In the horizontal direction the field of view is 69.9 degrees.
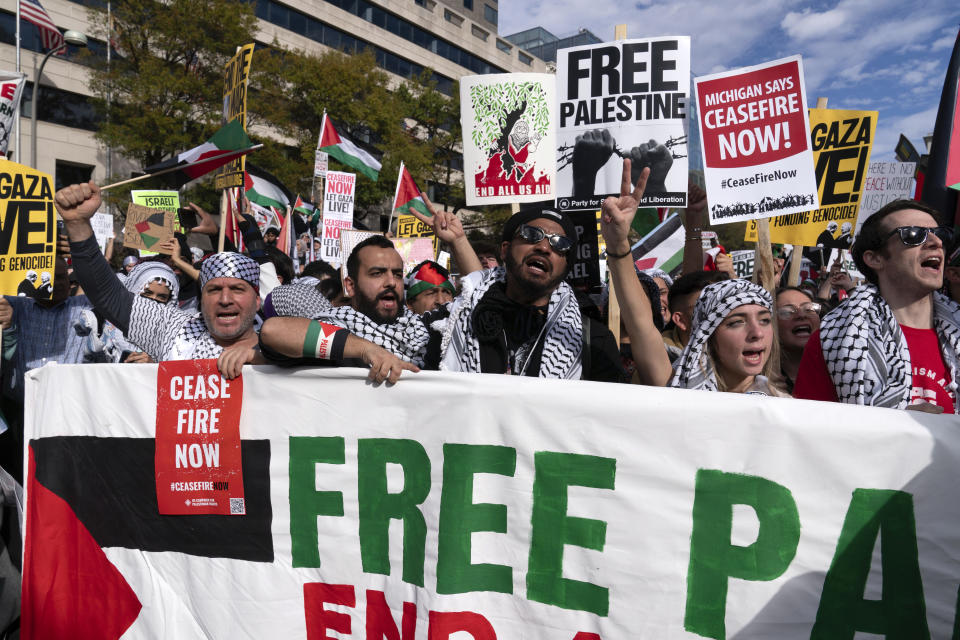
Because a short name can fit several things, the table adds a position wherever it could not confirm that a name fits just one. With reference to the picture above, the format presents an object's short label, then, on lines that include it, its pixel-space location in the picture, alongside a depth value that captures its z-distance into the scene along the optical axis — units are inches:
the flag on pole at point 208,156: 153.9
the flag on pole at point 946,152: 106.0
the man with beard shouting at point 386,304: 108.3
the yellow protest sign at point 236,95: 271.1
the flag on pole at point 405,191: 384.5
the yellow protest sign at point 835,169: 191.3
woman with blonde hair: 89.5
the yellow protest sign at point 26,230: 145.3
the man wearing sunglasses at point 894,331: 87.8
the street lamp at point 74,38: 683.4
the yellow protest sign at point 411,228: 413.7
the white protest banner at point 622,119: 139.4
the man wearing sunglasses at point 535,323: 98.2
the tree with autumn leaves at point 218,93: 879.7
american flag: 707.1
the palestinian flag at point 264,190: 461.4
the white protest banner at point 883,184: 298.0
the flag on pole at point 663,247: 209.8
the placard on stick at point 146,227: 300.5
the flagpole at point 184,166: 138.4
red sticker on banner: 95.3
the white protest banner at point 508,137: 152.5
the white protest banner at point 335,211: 374.9
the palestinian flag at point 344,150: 394.0
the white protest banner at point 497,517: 71.6
